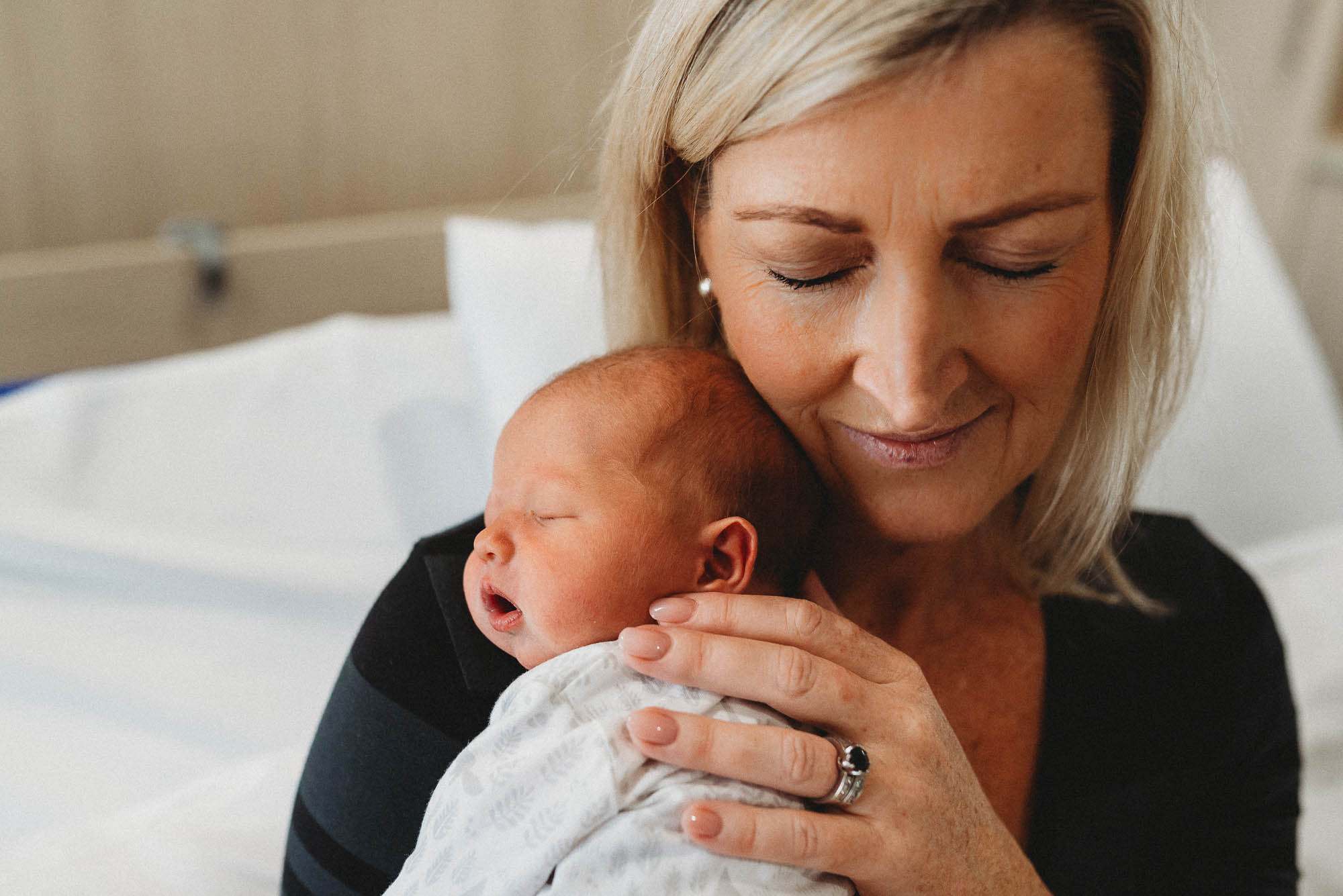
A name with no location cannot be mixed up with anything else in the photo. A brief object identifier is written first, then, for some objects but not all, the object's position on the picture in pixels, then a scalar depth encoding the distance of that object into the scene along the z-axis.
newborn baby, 0.73
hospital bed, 1.18
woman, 0.78
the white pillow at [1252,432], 1.81
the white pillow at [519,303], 1.58
